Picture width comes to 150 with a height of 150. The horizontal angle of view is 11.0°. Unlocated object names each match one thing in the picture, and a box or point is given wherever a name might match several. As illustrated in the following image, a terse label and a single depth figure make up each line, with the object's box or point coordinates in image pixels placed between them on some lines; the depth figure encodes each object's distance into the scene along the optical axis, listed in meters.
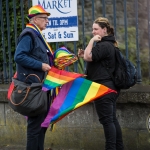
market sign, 10.60
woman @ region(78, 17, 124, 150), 8.58
